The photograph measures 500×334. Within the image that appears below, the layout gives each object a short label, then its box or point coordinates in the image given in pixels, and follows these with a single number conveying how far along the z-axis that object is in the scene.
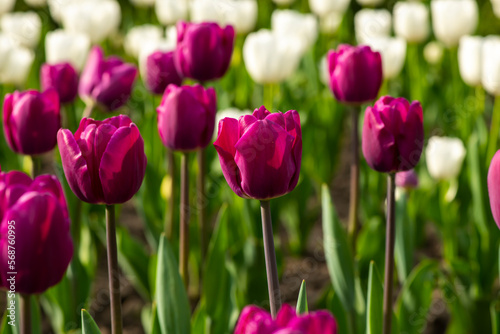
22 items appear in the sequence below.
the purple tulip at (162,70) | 4.67
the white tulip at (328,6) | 8.11
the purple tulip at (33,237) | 2.02
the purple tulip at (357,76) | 3.88
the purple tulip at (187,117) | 3.42
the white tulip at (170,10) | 8.47
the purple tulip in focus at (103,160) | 2.49
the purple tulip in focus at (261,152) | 2.35
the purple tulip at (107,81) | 4.56
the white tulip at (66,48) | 6.45
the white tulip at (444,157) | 5.16
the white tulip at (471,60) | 5.65
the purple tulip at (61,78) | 4.52
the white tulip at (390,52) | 6.11
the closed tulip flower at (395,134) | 2.88
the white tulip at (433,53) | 8.39
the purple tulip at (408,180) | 4.84
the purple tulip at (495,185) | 2.35
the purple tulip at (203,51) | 4.25
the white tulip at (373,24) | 7.44
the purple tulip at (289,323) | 1.55
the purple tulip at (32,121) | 3.40
